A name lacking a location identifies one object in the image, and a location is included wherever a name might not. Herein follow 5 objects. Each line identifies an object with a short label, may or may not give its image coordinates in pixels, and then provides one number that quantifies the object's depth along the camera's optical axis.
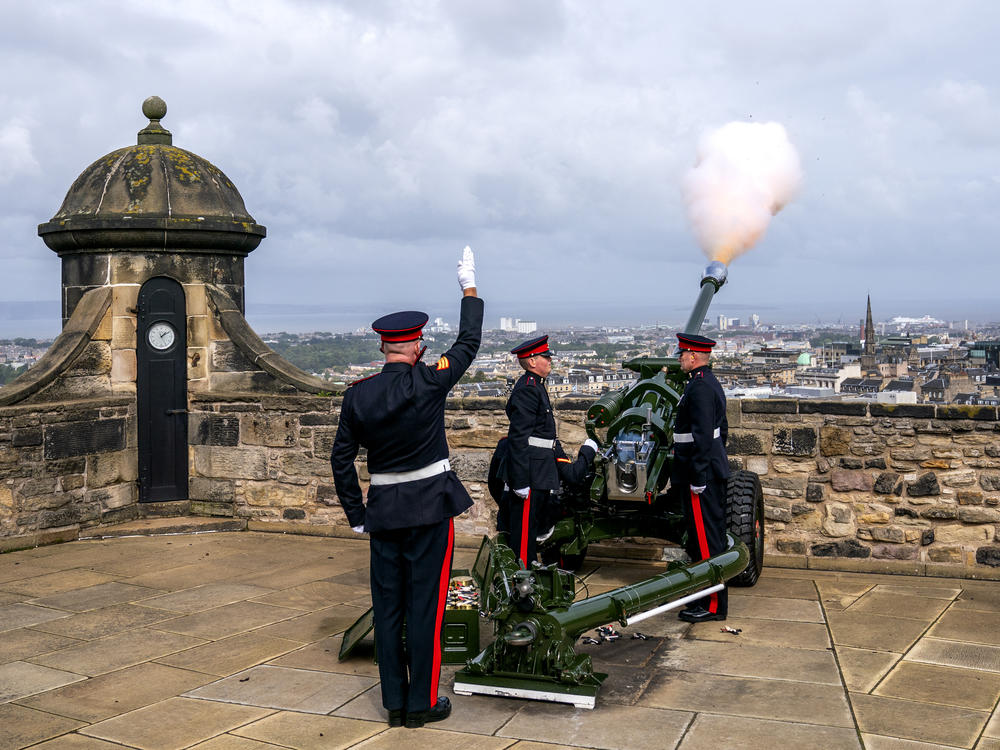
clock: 8.57
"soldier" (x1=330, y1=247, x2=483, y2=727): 4.44
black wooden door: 8.55
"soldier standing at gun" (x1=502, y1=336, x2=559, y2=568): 6.35
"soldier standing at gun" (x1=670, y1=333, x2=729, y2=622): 6.05
